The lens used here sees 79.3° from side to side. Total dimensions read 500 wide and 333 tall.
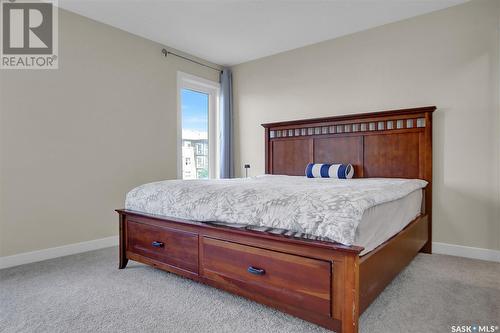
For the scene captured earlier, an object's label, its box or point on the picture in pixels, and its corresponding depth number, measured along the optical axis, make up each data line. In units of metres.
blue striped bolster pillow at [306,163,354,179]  3.34
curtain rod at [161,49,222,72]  4.00
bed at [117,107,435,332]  1.52
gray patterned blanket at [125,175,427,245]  1.53
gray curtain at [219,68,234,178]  4.65
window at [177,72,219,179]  4.31
